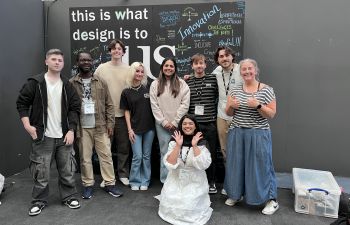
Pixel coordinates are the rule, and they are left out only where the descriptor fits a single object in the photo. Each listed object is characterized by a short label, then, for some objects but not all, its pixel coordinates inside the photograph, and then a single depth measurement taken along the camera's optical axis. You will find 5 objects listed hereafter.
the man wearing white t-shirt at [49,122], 2.75
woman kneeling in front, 2.64
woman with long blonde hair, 3.31
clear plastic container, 2.79
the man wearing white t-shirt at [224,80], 3.05
